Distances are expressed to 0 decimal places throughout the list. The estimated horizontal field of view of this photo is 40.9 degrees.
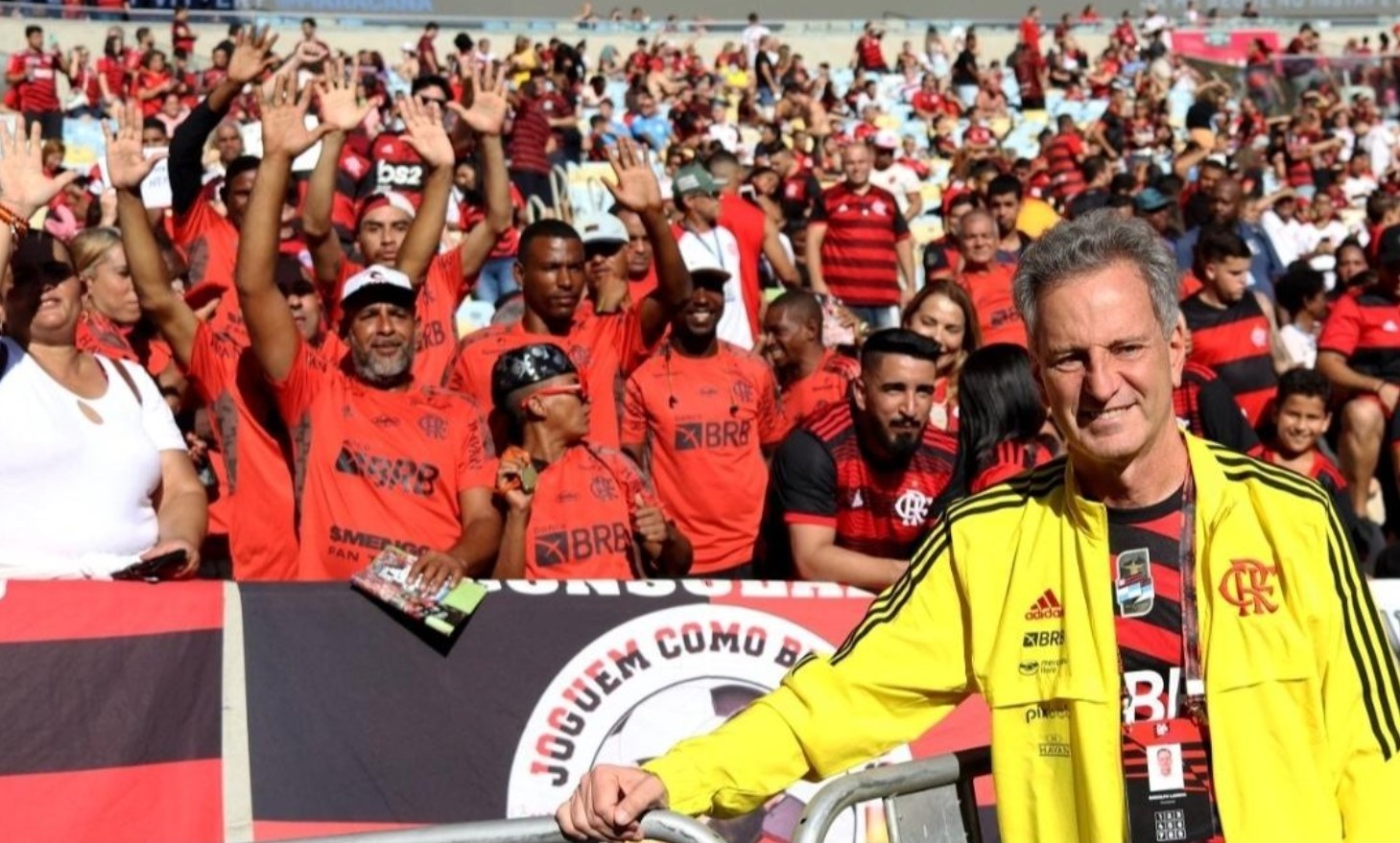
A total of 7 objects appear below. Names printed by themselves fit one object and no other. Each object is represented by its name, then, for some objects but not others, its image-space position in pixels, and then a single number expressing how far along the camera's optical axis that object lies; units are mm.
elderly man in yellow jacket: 2725
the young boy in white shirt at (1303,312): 11062
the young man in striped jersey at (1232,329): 8805
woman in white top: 5180
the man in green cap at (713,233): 10469
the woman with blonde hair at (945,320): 7941
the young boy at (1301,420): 7879
